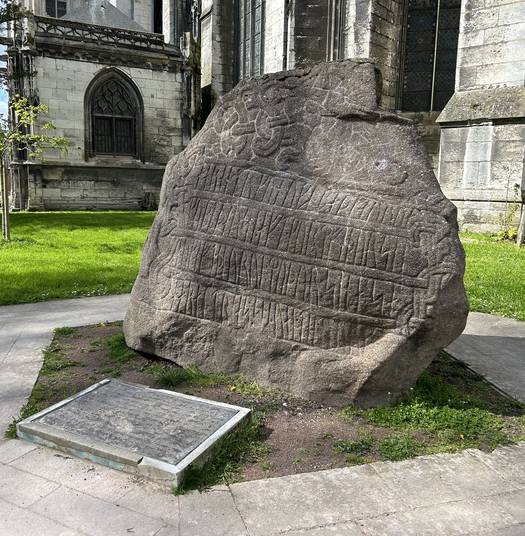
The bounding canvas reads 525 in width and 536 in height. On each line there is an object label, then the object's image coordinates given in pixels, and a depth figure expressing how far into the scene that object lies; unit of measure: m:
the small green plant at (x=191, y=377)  3.56
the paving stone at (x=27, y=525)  2.06
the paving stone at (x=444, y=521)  2.11
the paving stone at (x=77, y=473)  2.35
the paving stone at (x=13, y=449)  2.62
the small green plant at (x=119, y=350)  4.06
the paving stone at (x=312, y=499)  2.17
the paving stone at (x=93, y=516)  2.09
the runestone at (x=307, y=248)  3.08
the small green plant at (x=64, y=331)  4.87
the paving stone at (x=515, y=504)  2.21
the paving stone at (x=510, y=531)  2.09
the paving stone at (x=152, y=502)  2.19
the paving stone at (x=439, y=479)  2.37
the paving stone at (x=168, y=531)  2.06
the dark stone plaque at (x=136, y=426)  2.51
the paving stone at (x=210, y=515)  2.09
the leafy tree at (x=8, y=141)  10.52
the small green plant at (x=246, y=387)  3.43
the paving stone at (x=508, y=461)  2.54
